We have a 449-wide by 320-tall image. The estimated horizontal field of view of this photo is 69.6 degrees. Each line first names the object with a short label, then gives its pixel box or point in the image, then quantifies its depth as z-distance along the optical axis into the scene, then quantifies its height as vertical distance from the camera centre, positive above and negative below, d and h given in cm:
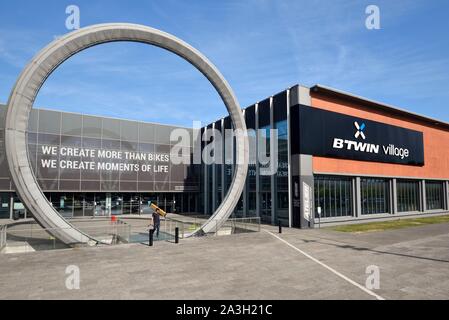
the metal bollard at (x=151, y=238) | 1716 -273
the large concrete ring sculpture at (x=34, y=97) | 1605 +436
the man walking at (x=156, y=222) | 1991 -218
